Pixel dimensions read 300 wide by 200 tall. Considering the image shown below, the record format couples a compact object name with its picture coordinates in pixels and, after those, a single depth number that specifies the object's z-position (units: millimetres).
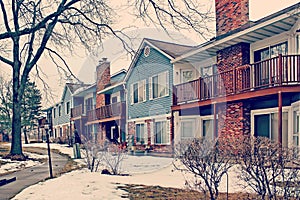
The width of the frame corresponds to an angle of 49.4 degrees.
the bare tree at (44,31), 16062
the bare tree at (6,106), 43391
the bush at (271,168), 5105
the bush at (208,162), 6105
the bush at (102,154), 11094
